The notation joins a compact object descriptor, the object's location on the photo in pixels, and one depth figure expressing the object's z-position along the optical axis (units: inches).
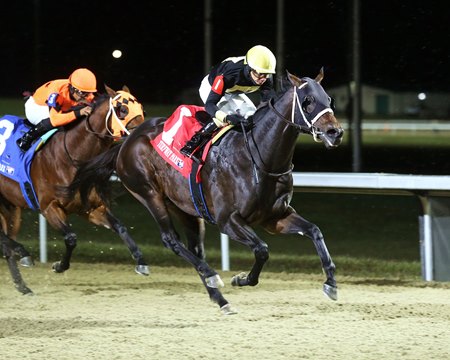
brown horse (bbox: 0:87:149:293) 495.5
